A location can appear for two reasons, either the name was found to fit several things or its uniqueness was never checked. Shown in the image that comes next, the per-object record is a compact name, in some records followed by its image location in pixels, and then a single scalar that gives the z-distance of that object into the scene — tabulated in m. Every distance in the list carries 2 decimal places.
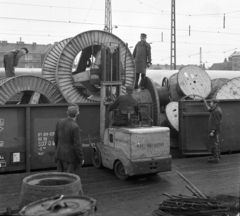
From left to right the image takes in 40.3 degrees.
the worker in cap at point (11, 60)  9.64
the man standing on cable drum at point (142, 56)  9.77
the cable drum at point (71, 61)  8.77
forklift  6.50
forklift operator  6.88
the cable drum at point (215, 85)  11.08
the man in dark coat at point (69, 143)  5.46
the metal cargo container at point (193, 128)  9.09
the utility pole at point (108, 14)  29.28
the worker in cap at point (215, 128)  8.49
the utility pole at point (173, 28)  22.68
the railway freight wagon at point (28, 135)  7.27
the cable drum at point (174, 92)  10.40
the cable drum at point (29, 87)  8.03
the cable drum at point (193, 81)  10.27
